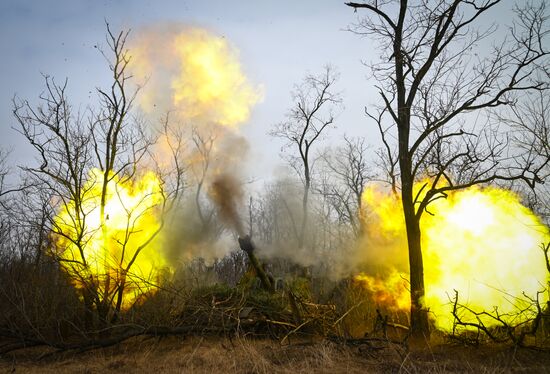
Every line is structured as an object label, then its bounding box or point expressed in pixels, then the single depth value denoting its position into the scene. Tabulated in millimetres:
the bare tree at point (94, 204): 11469
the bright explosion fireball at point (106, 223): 11727
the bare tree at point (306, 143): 25875
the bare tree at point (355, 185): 29548
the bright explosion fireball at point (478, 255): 10703
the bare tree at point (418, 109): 10344
